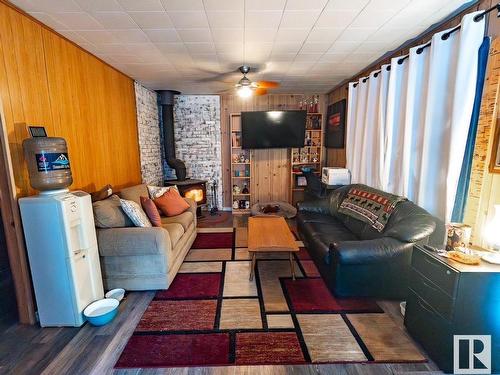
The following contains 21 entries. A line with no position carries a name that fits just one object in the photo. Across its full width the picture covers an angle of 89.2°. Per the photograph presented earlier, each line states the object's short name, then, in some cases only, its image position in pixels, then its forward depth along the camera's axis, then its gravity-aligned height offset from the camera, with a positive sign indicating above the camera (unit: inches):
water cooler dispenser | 77.8 -27.2
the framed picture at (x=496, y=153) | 73.2 -3.1
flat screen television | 202.4 +13.5
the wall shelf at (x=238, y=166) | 216.8 -17.1
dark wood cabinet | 60.2 -39.7
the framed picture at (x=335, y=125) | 187.6 +15.5
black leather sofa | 88.9 -39.8
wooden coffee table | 103.2 -40.0
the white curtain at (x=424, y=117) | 80.4 +10.4
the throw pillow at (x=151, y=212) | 114.6 -28.9
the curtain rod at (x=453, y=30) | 70.2 +36.6
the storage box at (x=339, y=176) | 170.6 -20.8
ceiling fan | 135.1 +34.3
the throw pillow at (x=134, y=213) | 104.0 -26.5
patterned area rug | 70.9 -57.8
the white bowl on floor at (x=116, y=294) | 96.0 -54.7
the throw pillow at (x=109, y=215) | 99.7 -26.4
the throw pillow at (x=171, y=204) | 140.6 -31.3
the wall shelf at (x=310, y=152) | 218.3 -5.8
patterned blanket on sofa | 109.3 -28.9
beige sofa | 97.1 -42.6
